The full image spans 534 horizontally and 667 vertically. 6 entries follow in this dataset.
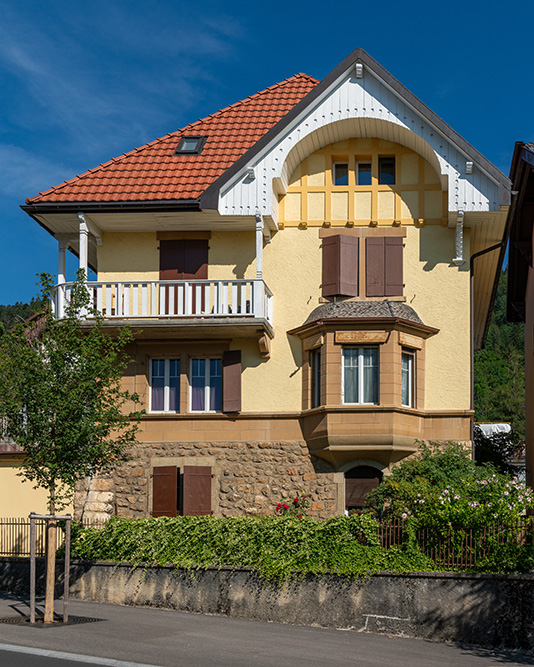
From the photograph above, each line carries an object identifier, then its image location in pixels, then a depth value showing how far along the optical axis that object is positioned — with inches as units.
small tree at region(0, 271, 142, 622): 713.0
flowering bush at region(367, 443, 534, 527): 660.7
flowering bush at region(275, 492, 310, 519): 855.7
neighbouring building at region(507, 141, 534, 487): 846.5
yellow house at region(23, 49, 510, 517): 897.5
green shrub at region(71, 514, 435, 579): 669.9
